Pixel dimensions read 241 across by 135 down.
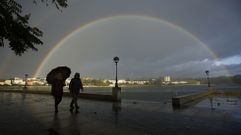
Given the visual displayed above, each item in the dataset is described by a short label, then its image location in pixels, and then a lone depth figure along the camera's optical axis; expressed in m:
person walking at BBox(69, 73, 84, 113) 7.76
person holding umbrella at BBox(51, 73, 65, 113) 7.32
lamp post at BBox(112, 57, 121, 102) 11.99
